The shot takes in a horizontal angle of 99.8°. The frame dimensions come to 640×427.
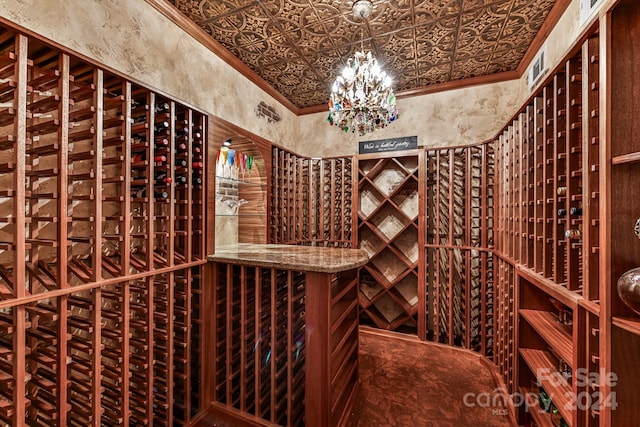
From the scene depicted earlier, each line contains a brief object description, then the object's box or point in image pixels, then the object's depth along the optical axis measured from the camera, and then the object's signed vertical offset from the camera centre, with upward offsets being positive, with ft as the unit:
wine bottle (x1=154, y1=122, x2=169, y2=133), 4.92 +1.63
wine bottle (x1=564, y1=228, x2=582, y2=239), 3.61 -0.28
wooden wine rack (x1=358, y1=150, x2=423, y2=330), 10.17 -0.96
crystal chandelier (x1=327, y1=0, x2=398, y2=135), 6.32 +2.89
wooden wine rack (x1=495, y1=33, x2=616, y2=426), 3.25 -0.48
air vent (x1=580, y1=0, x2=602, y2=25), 5.02 +3.97
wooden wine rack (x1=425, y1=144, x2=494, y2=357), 8.20 -1.07
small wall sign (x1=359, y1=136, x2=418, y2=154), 10.59 +2.80
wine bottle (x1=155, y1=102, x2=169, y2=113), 4.92 +1.96
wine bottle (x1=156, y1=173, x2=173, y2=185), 4.88 +0.64
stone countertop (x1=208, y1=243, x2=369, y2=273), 4.71 -0.89
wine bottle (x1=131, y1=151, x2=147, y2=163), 4.87 +1.07
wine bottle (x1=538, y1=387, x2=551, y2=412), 4.89 -3.47
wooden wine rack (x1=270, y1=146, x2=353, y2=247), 10.39 +0.51
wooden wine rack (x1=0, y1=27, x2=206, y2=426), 3.17 -0.57
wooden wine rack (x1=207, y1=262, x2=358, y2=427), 4.70 -2.62
